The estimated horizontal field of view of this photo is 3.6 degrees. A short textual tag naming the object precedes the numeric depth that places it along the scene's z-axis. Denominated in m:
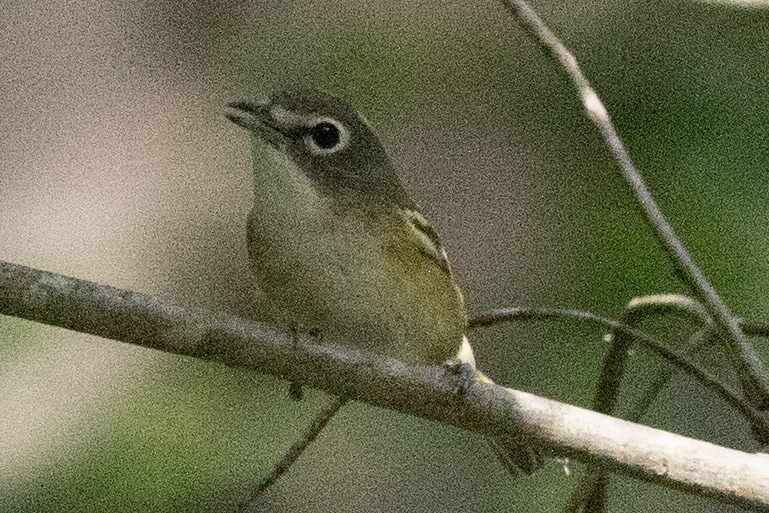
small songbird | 2.39
